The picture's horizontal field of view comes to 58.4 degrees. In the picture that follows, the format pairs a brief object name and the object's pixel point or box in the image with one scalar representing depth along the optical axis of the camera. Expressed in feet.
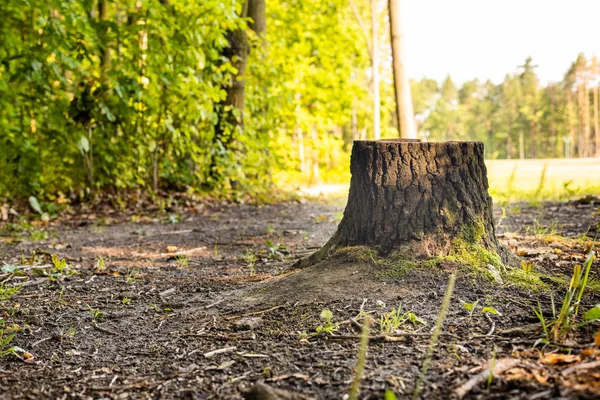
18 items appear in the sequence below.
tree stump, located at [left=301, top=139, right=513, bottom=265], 9.46
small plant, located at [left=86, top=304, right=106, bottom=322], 9.39
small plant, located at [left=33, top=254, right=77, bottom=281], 12.46
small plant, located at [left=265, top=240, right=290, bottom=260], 14.10
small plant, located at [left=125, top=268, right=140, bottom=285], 12.06
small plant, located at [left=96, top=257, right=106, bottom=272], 13.28
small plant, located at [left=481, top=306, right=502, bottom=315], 7.32
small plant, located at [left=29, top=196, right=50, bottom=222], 21.95
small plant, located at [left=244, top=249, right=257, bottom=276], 13.76
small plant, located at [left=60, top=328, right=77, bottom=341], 8.46
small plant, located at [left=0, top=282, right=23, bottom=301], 10.41
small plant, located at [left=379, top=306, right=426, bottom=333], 7.25
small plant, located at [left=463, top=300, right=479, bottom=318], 7.42
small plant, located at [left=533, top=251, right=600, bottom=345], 6.29
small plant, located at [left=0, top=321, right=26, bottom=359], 7.57
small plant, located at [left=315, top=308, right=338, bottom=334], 7.39
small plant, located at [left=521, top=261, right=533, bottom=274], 9.29
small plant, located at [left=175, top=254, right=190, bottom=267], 13.78
